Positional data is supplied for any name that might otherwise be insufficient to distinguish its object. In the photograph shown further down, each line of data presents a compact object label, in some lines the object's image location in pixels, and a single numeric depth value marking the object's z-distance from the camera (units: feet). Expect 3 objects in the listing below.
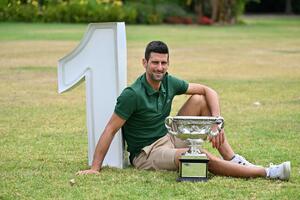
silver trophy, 25.36
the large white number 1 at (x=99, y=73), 28.60
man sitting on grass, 26.50
